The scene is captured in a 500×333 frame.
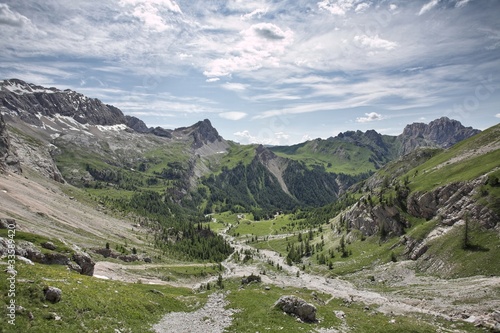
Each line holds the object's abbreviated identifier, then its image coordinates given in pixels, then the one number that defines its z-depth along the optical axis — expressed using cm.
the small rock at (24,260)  4849
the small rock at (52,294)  3392
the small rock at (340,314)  5144
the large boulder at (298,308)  4672
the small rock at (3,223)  7319
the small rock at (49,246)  6750
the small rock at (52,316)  3088
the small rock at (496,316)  4811
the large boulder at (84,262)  6912
